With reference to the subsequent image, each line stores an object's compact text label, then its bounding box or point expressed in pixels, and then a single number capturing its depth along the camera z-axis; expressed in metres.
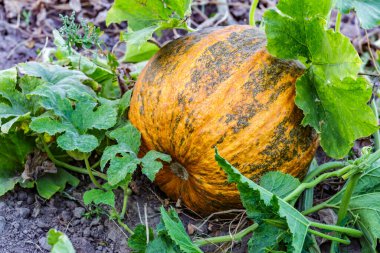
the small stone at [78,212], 2.46
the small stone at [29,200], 2.50
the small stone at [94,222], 2.44
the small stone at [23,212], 2.41
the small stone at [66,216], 2.45
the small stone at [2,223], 2.33
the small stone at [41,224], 2.38
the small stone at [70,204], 2.52
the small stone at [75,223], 2.43
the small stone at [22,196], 2.51
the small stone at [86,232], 2.40
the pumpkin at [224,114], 2.23
